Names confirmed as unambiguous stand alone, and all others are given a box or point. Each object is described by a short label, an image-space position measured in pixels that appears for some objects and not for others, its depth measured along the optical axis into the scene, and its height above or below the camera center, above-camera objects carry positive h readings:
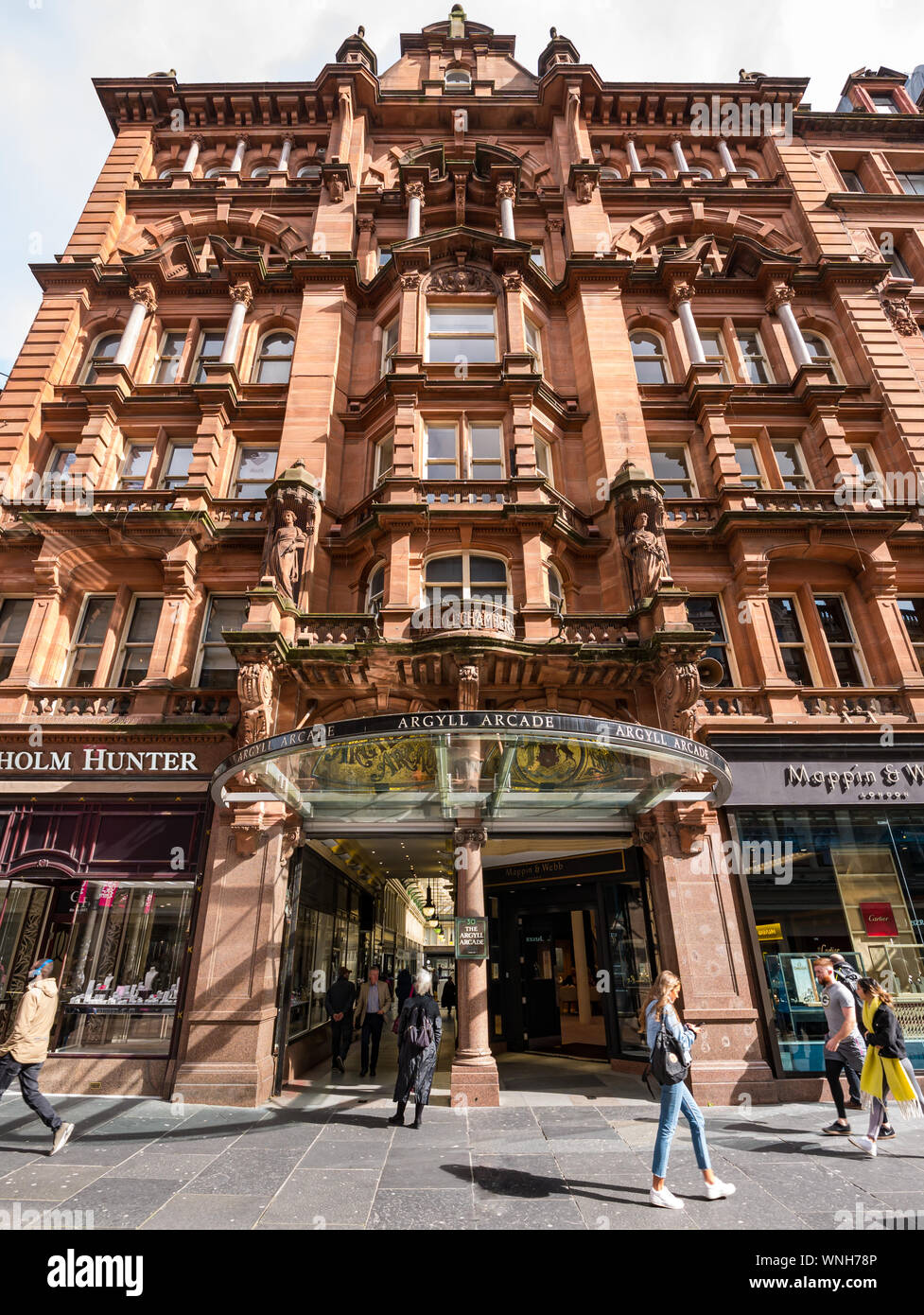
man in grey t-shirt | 8.55 -0.64
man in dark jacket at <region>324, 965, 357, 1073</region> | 12.74 -0.41
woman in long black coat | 8.87 -0.90
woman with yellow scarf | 7.59 -0.92
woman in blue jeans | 6.05 -1.09
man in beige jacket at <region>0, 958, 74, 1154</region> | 7.72 -0.62
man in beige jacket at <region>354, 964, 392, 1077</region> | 13.04 -0.59
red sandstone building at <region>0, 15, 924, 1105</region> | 11.20 +8.57
